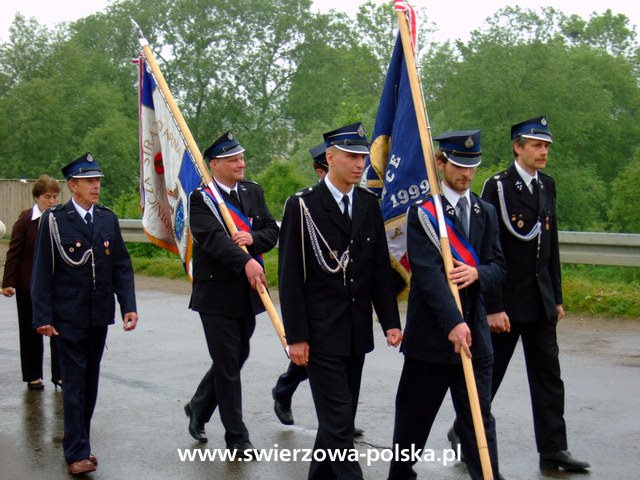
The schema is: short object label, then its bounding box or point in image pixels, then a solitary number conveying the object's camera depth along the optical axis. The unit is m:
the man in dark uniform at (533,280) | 6.12
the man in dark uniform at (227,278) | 6.34
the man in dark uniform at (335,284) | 5.21
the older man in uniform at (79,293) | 6.22
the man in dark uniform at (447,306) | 5.12
